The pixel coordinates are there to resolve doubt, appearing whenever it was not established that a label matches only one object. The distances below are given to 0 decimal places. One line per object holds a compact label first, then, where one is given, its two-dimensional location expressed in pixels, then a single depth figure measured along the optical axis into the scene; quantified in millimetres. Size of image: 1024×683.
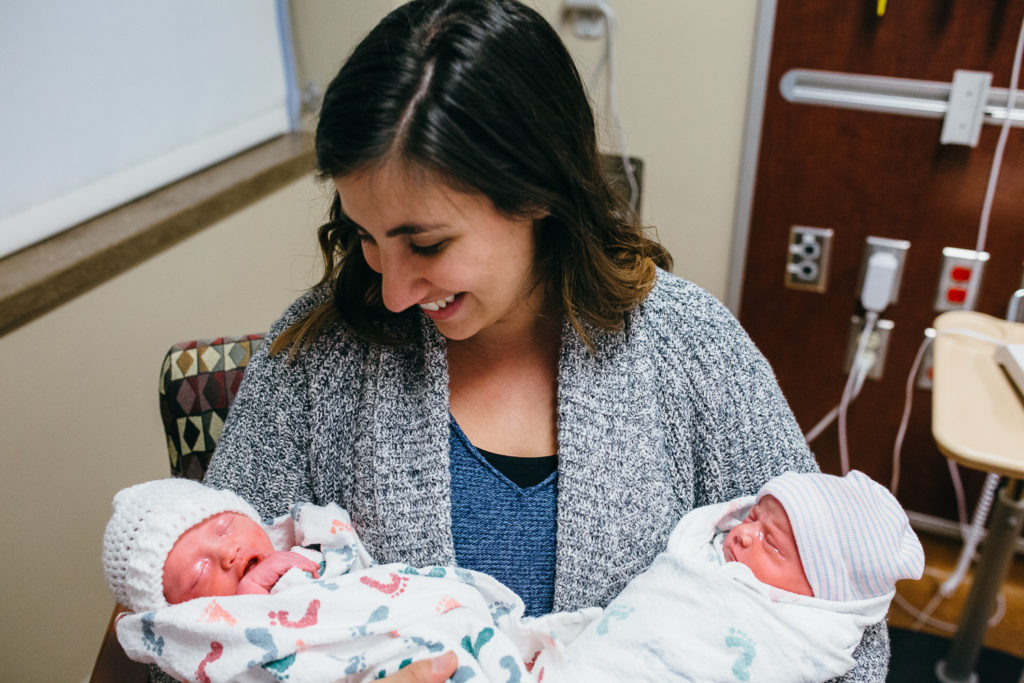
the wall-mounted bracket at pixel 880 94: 1635
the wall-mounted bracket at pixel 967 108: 1620
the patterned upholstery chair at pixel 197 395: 1229
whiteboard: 1473
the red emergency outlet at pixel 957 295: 1790
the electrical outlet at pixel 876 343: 1889
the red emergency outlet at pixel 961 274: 1767
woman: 891
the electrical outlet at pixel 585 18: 1929
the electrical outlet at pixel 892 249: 1809
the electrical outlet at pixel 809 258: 1879
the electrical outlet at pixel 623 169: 2004
